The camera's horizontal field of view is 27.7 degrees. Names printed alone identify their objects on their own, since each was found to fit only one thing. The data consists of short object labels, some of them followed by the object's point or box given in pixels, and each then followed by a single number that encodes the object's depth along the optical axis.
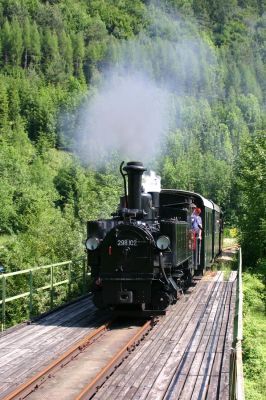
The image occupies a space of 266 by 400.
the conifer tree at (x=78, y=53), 144.50
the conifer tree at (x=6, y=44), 134.50
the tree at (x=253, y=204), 23.81
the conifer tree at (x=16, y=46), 135.62
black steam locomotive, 10.27
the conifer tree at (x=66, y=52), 141.75
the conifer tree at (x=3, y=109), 100.31
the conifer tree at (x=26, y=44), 138.00
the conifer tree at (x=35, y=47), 138.50
